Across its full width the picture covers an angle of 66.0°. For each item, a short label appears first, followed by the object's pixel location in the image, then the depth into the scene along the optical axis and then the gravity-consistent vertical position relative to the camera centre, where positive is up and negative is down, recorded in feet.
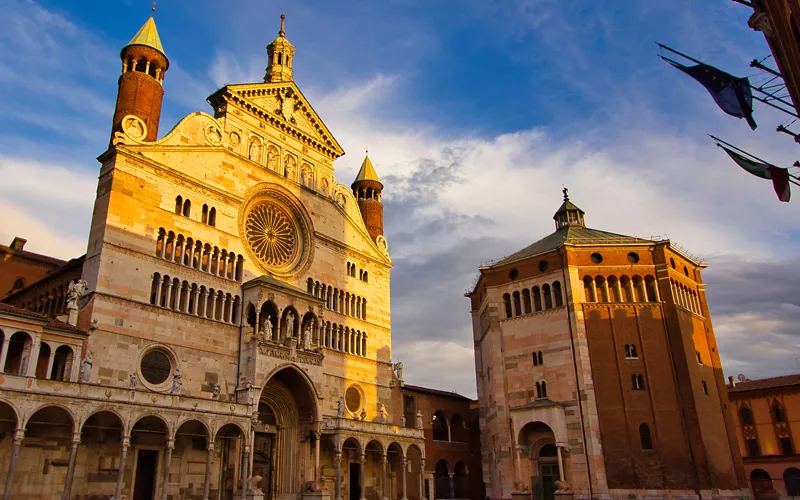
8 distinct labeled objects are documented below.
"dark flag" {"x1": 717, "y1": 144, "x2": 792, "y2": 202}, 49.80 +22.24
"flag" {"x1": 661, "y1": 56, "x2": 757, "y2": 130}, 51.65 +29.88
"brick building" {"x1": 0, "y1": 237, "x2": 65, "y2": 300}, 130.31 +44.61
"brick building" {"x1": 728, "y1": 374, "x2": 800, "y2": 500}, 153.48 +8.25
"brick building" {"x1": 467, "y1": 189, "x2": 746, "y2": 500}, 113.50 +17.67
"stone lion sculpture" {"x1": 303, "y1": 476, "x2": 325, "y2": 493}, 92.94 -1.23
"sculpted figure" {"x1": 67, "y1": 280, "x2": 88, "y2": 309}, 81.28 +24.07
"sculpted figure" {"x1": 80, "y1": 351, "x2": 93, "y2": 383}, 76.58 +13.54
